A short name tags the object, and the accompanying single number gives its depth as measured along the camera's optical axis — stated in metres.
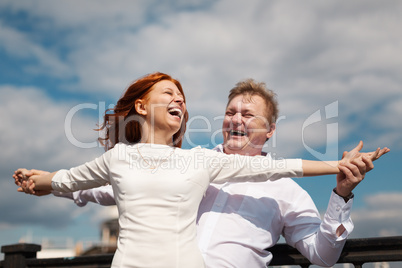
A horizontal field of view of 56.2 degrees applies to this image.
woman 2.07
